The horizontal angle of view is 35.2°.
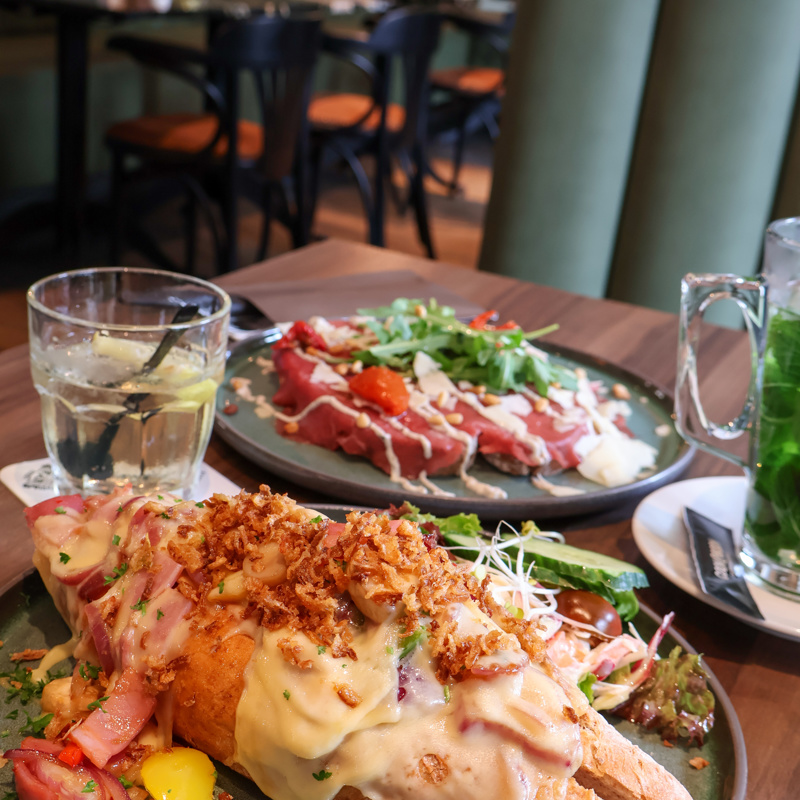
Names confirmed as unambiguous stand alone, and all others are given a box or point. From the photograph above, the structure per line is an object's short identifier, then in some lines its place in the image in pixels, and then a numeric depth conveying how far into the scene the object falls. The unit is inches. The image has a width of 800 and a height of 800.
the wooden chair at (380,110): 77.2
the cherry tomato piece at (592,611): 20.3
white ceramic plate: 21.2
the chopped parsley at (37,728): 17.7
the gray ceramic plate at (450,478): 23.8
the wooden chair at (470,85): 116.2
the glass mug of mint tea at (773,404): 22.0
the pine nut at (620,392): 30.8
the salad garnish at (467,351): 29.6
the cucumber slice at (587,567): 20.7
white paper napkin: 23.2
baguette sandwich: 16.7
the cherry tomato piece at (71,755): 16.9
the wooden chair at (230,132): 63.5
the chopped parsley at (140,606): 18.1
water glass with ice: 22.3
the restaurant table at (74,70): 70.9
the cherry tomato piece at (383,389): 27.7
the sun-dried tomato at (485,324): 31.5
